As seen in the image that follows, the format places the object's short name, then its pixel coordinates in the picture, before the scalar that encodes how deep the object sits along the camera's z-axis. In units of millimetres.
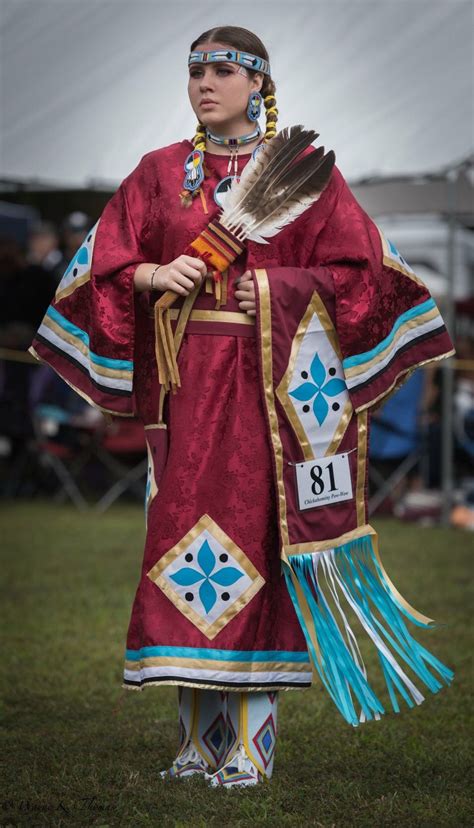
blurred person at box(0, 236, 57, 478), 16828
